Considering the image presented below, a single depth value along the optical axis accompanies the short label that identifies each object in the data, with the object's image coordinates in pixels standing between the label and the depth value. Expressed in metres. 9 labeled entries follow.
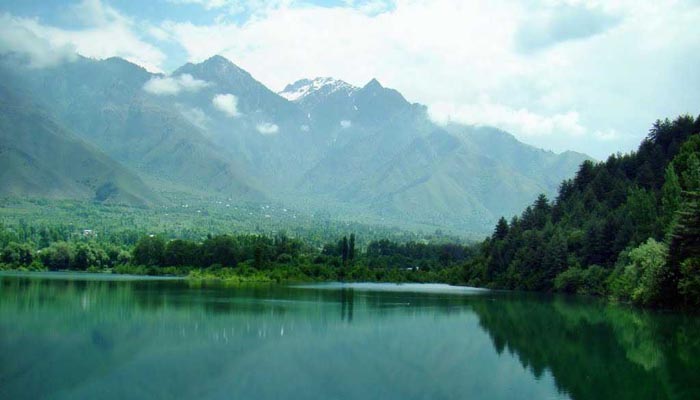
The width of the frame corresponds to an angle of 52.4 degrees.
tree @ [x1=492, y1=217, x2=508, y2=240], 136.00
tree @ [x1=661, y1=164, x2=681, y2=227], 80.50
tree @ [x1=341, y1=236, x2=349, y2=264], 164.38
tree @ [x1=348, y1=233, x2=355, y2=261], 165.06
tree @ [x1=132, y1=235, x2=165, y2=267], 158.25
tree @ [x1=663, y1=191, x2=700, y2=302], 57.47
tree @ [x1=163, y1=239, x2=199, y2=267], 157.12
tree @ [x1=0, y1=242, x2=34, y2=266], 153.62
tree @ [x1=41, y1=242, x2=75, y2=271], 157.88
